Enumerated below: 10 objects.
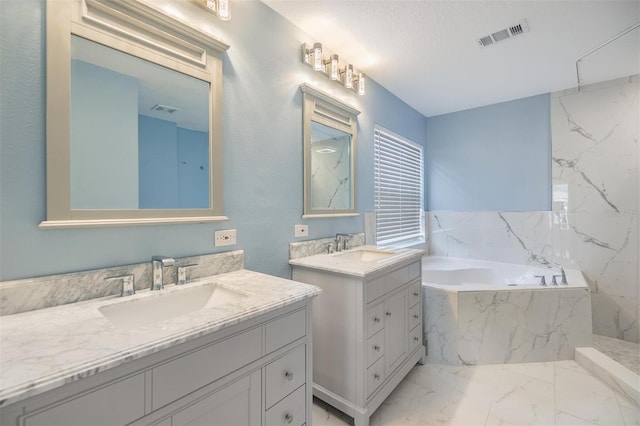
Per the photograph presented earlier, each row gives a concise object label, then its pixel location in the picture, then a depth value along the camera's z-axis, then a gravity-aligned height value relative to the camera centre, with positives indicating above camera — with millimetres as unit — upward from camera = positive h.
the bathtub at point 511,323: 2246 -911
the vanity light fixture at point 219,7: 1378 +1010
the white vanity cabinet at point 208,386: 618 -478
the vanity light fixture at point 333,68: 1911 +1075
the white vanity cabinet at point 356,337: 1530 -732
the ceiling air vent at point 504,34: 1896 +1247
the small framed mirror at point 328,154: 1940 +436
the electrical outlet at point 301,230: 1866 -130
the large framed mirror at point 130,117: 990 +395
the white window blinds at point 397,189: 2844 +253
